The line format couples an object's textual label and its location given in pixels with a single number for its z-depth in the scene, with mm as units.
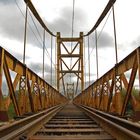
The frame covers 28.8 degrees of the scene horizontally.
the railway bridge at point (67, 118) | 4473
